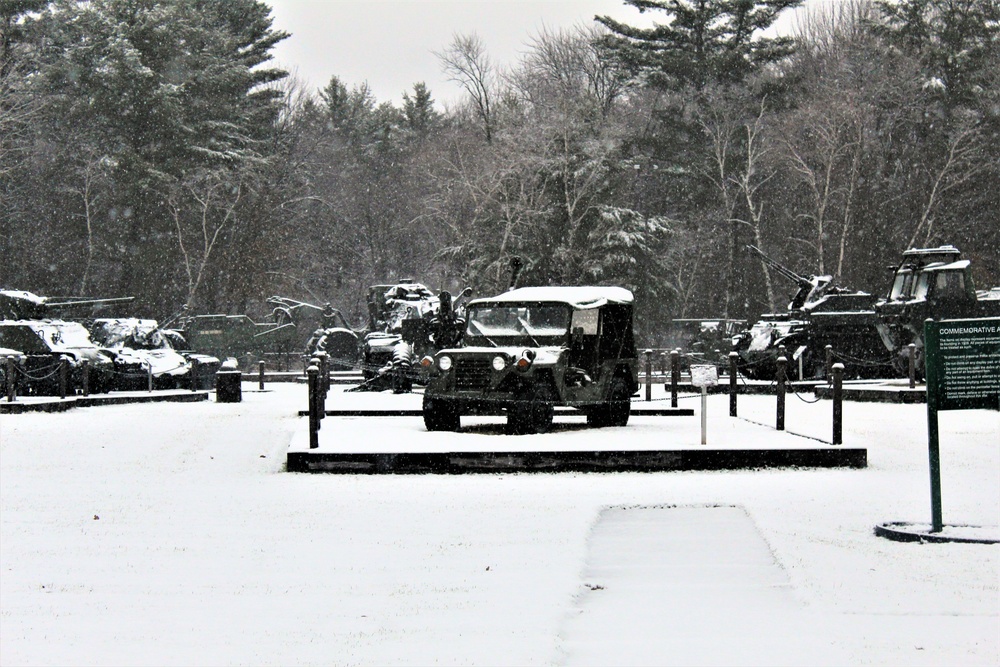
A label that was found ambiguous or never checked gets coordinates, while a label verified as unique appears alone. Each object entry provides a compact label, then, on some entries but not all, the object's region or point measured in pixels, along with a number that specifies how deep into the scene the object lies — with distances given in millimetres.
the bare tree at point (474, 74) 56969
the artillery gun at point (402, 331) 27656
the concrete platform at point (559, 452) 14328
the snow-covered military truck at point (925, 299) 29906
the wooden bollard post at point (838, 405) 14750
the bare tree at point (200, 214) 51562
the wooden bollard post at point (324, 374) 20203
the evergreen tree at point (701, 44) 52375
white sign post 15281
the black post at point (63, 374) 25812
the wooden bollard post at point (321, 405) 19141
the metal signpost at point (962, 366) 9703
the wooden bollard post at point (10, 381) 24328
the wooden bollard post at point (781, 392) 16984
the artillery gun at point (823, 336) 32625
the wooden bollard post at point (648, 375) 25797
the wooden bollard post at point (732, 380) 21016
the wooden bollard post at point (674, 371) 23078
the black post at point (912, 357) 26484
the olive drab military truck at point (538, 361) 16781
